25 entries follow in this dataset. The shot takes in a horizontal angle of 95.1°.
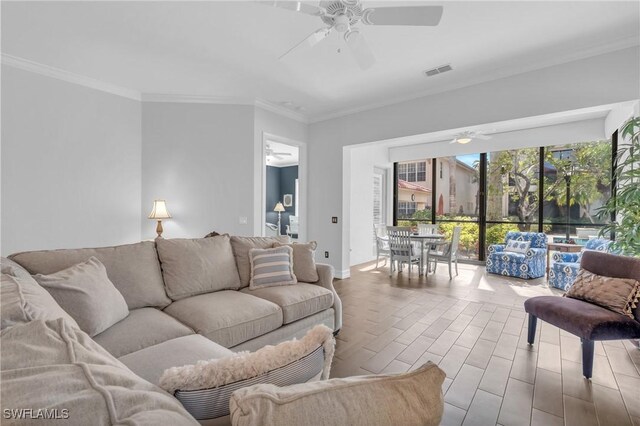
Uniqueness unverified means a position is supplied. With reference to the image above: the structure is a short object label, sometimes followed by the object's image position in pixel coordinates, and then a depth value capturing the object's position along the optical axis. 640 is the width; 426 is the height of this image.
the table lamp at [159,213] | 4.12
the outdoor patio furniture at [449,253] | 5.29
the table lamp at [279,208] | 9.34
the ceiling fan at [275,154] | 7.70
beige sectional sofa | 1.57
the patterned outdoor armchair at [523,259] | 5.28
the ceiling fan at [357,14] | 2.00
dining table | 5.34
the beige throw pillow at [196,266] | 2.32
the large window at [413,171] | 7.65
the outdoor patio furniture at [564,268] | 4.37
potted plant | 2.63
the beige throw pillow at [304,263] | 2.88
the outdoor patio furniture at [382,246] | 6.29
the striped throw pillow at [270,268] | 2.65
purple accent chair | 2.11
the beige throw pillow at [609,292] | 2.21
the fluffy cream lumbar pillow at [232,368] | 0.73
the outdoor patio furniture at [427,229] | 6.34
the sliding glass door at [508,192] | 5.63
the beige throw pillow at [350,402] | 0.53
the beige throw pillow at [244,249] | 2.73
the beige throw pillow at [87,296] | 1.60
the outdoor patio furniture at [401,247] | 5.29
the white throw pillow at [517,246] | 5.47
